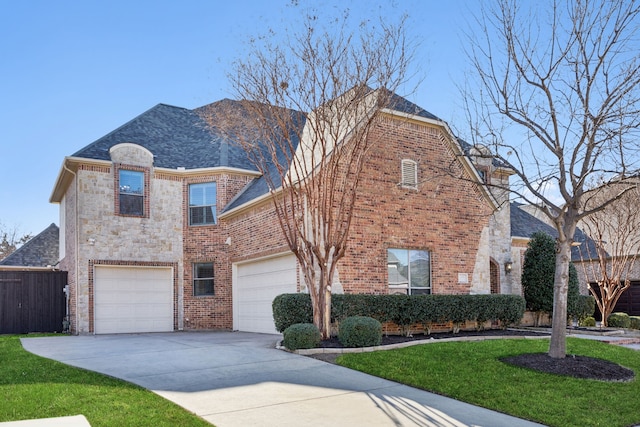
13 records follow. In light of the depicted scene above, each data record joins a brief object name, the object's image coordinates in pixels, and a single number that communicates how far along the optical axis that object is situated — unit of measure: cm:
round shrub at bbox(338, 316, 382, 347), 1106
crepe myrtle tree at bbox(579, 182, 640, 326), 1864
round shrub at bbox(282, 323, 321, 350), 1091
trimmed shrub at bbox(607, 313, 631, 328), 1958
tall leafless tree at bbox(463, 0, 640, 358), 1018
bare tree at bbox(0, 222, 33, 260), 4288
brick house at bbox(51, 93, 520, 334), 1510
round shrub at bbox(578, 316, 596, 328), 1959
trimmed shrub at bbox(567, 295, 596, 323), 1848
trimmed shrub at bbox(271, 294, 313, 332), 1262
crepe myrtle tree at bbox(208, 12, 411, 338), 1208
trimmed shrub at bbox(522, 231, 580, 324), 1819
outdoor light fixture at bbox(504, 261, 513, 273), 2059
